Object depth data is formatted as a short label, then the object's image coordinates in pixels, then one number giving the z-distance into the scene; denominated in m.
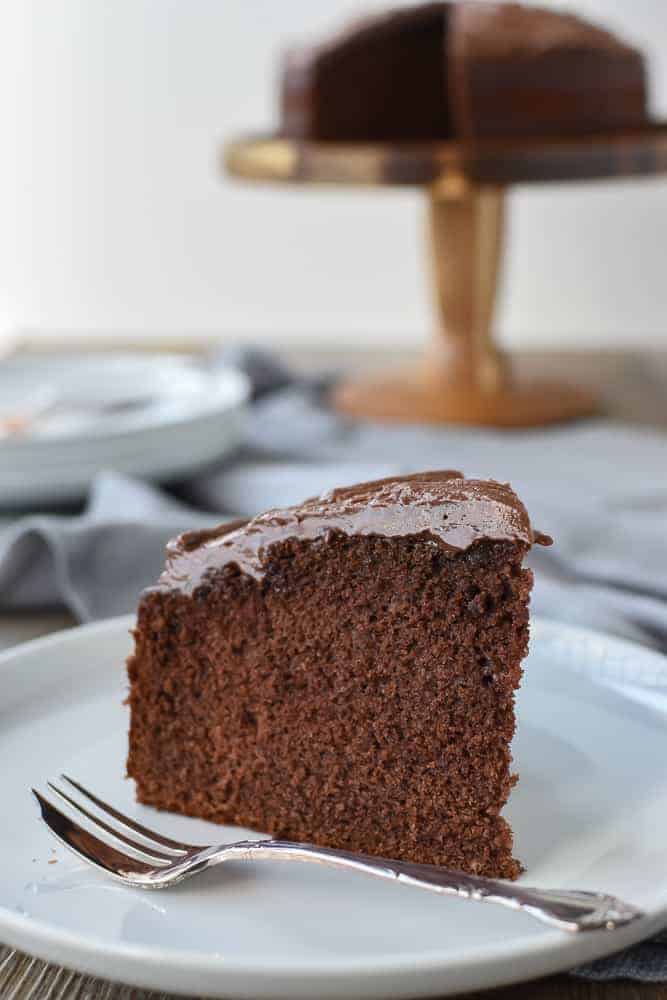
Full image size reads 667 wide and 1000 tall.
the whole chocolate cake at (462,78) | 0.99
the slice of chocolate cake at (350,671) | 0.64
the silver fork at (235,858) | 0.57
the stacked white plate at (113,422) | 0.86
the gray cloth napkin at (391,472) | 0.79
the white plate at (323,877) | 0.54
